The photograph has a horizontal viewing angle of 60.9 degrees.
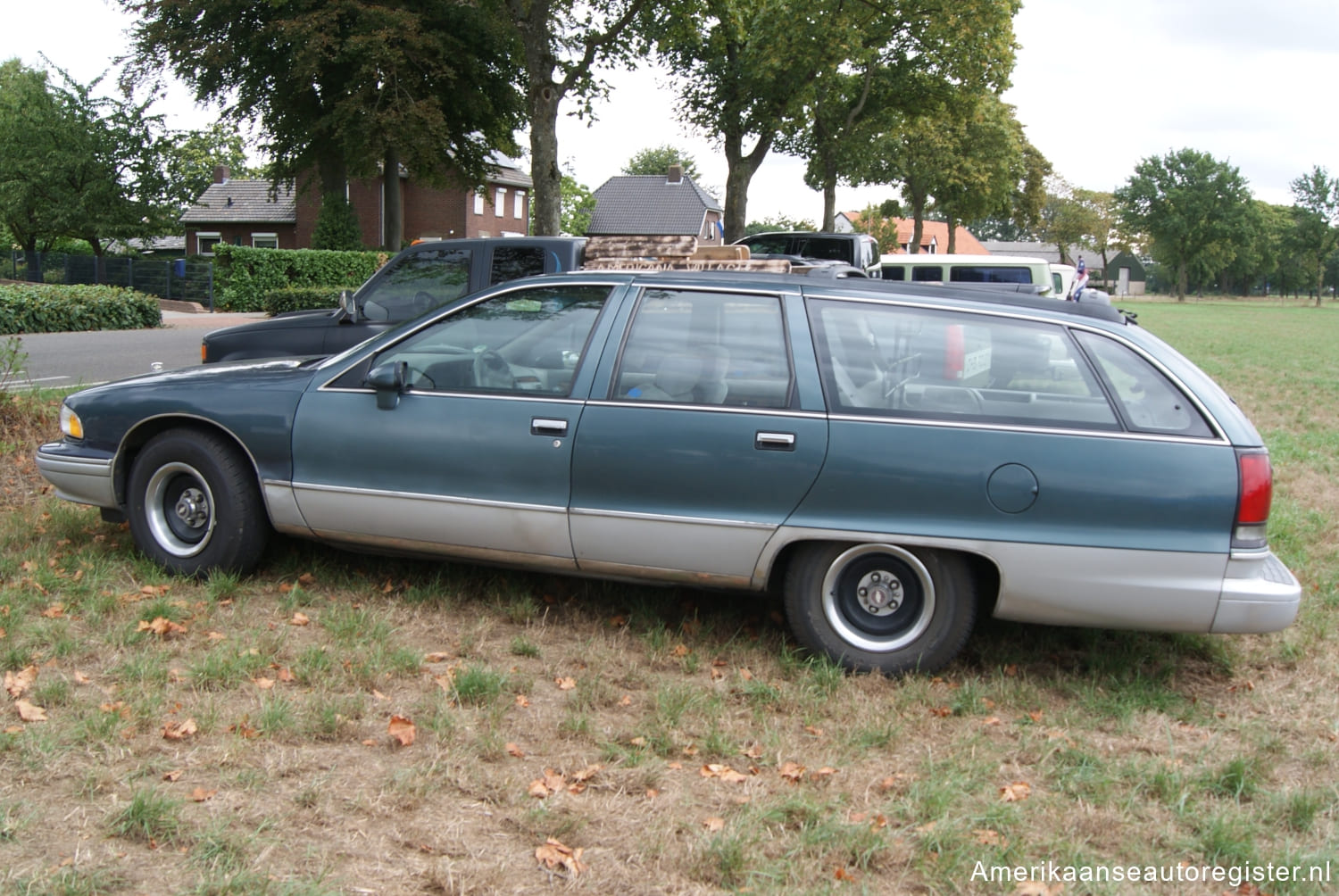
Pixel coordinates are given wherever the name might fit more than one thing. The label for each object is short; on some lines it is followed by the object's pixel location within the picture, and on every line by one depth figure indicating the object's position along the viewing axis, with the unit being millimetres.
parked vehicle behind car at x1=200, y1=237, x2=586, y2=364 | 9023
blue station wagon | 4324
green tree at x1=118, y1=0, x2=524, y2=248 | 29016
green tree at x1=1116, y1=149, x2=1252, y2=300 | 109312
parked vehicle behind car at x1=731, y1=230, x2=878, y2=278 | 19062
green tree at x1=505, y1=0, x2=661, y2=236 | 19109
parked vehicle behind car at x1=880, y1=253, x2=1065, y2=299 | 20062
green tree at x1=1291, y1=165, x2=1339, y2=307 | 111062
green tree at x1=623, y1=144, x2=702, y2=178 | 110450
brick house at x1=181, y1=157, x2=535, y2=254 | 53812
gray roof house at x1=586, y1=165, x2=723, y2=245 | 78562
